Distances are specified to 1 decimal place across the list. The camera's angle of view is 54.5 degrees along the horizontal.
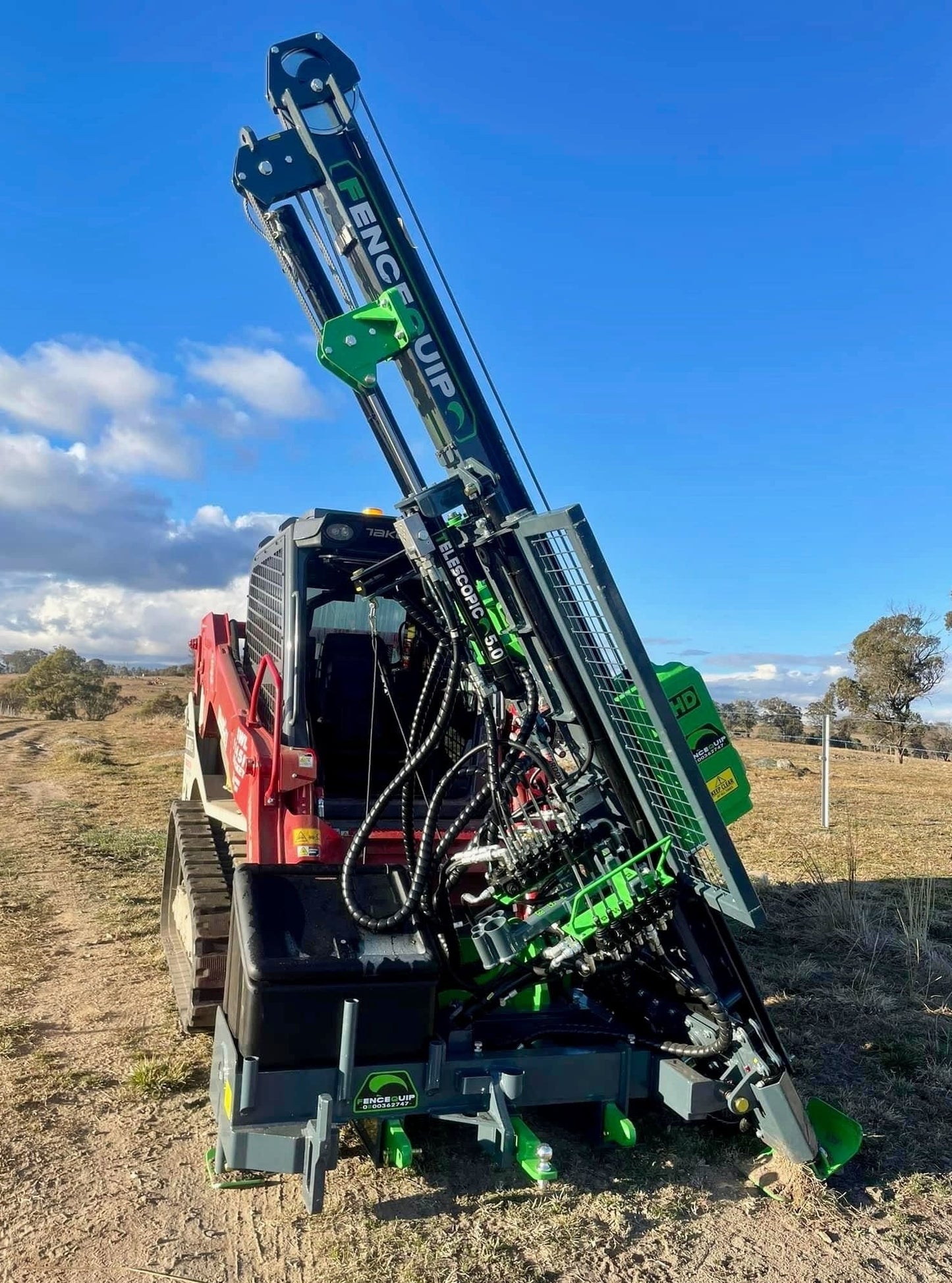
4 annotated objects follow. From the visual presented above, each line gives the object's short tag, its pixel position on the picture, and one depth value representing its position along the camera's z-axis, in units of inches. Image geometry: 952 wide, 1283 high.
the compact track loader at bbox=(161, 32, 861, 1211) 127.2
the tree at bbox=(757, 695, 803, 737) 1400.1
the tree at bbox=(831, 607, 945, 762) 1171.9
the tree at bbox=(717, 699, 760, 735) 1364.4
